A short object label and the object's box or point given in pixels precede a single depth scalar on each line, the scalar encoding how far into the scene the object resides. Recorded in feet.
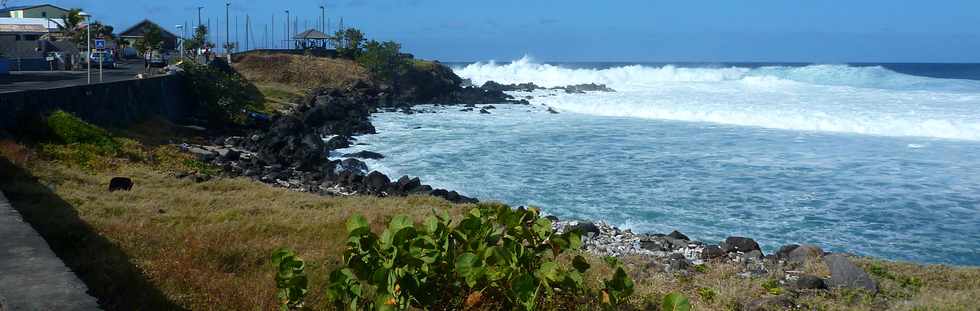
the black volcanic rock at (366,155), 86.58
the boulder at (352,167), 75.06
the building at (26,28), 182.50
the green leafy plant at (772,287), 28.98
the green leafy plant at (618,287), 17.04
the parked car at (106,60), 140.56
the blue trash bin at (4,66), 108.78
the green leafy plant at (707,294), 26.48
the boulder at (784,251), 39.64
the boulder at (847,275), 30.66
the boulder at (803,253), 37.35
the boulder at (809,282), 30.32
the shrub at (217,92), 100.12
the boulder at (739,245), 41.86
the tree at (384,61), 195.62
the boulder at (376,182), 61.98
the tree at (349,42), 217.15
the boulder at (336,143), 93.50
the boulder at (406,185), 61.26
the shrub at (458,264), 15.66
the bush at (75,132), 58.34
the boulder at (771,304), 25.75
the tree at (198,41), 177.88
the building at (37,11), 221.25
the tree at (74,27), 134.72
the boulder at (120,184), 43.72
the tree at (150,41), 124.98
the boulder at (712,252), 39.93
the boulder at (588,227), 44.93
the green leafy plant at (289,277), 16.63
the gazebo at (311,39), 238.07
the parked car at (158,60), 145.49
